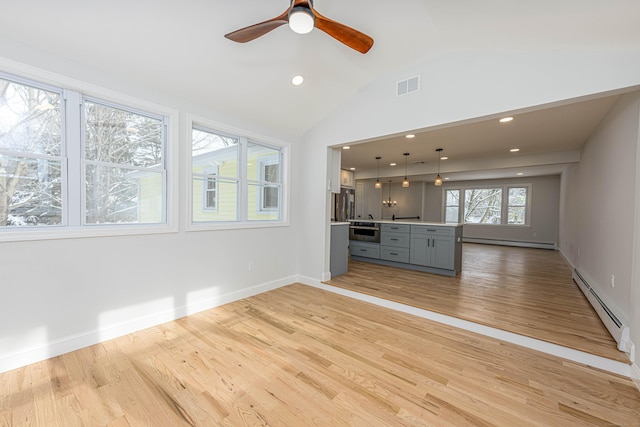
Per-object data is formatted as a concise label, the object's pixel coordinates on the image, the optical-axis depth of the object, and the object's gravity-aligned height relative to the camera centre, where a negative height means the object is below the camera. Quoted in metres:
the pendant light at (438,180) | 5.95 +0.68
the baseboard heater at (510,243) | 8.22 -1.11
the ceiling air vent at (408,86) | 3.01 +1.47
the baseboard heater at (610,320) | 2.15 -1.06
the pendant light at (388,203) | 10.25 +0.21
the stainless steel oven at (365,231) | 5.52 -0.52
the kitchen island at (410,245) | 4.59 -0.71
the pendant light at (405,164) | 6.38 +1.33
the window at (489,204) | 8.74 +0.20
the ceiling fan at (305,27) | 1.64 +1.30
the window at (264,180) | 3.79 +0.40
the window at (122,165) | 2.39 +0.38
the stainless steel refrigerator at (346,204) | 6.82 +0.09
